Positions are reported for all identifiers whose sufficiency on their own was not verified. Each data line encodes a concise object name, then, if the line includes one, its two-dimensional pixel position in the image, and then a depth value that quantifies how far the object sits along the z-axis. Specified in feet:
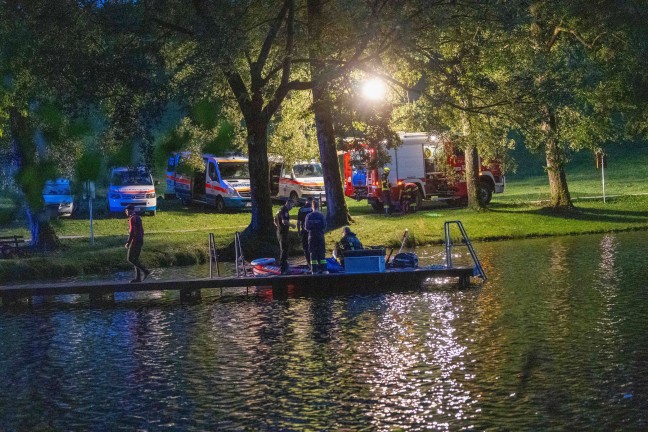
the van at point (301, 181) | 191.93
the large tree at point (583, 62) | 141.28
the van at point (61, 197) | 171.22
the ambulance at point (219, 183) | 187.42
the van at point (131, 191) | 179.42
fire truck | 178.81
